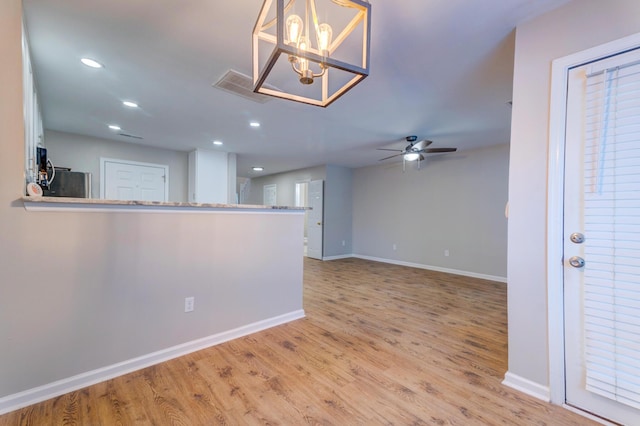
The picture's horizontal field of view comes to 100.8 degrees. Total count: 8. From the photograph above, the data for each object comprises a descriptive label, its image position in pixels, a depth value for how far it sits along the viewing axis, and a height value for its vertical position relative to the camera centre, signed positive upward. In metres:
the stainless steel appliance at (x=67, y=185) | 3.13 +0.29
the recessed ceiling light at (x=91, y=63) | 2.25 +1.26
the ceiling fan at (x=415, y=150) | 4.10 +0.98
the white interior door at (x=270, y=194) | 8.37 +0.50
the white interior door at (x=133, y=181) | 4.74 +0.54
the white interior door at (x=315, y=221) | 6.68 -0.27
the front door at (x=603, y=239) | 1.40 -0.15
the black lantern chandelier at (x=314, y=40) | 1.12 +0.82
